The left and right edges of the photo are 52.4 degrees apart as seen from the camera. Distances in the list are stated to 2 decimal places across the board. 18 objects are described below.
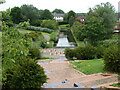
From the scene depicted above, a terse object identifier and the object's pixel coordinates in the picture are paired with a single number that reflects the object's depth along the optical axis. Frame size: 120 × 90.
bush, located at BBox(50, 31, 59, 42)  26.45
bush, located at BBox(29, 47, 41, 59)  10.51
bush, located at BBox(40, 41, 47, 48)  20.32
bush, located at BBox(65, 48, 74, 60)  10.29
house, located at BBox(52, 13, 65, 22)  72.74
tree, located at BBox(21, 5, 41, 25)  38.67
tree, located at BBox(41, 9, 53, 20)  44.84
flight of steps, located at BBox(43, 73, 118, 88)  3.94
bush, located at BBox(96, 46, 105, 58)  10.03
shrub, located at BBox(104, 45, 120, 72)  4.96
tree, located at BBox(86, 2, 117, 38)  20.29
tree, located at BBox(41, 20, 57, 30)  34.88
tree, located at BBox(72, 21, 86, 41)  24.56
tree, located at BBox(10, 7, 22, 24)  36.40
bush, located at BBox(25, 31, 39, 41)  21.47
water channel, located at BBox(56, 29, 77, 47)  22.79
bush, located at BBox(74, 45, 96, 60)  9.66
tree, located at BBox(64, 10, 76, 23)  52.95
